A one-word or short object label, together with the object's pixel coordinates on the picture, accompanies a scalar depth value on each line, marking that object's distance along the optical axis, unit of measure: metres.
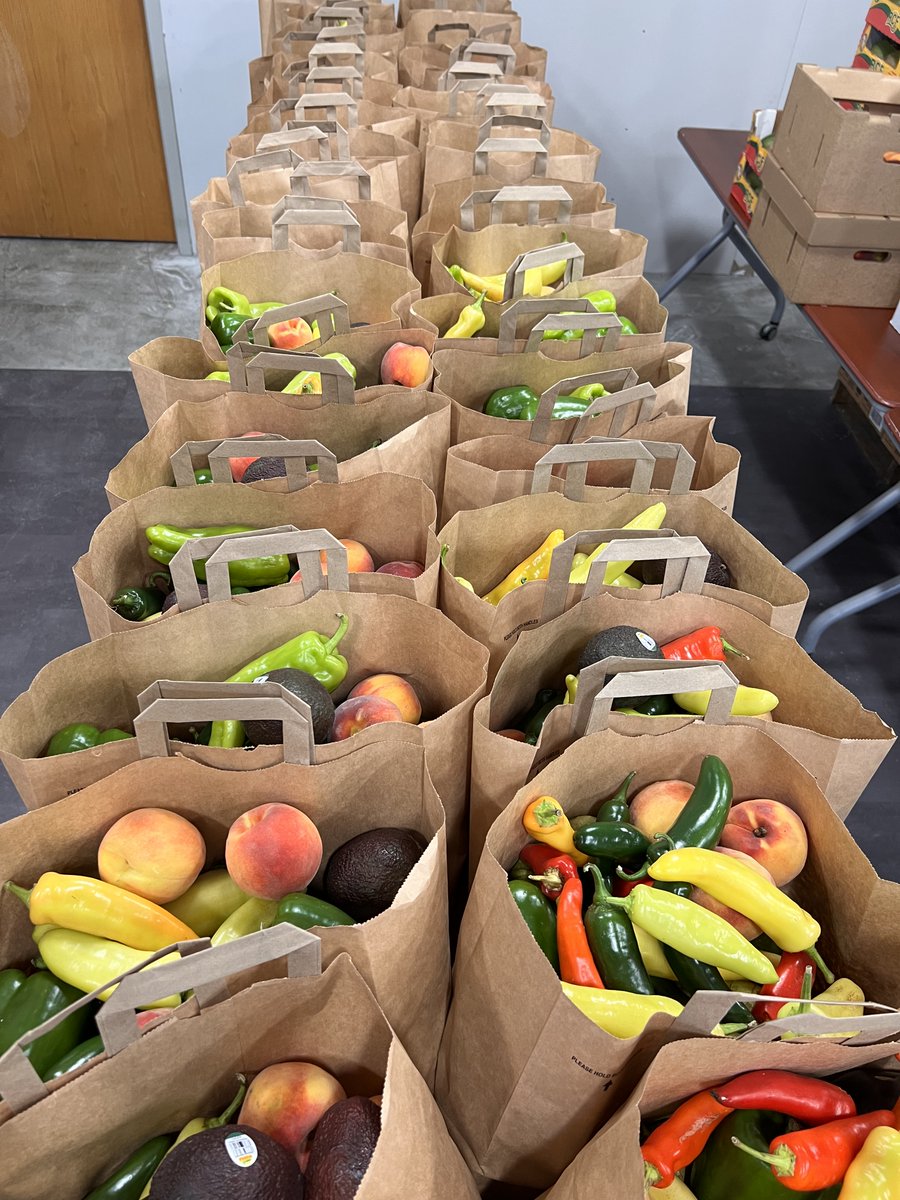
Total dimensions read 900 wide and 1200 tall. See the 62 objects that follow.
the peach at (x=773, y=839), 0.91
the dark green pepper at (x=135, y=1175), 0.74
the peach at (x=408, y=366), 1.53
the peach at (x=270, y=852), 0.85
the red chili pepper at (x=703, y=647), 1.12
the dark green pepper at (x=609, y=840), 0.91
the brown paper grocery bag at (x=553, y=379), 1.40
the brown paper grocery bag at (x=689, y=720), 0.95
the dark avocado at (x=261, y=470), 1.33
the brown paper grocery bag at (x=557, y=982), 0.74
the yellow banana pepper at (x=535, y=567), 1.25
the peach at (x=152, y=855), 0.85
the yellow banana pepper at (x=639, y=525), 1.24
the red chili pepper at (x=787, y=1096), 0.72
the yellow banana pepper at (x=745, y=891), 0.83
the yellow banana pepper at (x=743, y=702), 1.06
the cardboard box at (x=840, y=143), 2.06
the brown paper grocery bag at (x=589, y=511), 1.22
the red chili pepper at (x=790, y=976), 0.85
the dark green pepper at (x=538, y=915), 0.86
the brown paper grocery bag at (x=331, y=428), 1.32
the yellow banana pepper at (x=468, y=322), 1.64
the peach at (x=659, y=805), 0.95
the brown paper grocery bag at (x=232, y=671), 0.91
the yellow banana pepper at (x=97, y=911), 0.80
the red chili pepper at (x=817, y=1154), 0.69
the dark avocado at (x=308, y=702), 1.00
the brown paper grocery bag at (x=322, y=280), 1.69
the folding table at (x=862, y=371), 1.99
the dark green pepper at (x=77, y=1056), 0.76
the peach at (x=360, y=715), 1.04
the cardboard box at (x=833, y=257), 2.20
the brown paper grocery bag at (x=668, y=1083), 0.66
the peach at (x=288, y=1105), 0.77
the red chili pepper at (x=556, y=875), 0.88
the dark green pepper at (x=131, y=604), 1.19
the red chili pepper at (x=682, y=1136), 0.74
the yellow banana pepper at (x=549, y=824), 0.88
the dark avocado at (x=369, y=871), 0.90
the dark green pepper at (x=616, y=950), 0.82
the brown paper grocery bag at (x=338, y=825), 0.80
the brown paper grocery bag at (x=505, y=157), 2.00
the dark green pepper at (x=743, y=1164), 0.71
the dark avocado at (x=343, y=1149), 0.69
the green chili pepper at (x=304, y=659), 1.08
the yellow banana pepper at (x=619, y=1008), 0.77
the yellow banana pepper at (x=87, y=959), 0.79
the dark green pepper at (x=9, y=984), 0.81
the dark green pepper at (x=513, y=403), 1.52
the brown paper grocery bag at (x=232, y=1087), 0.68
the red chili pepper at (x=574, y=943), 0.83
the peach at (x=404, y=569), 1.25
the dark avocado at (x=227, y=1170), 0.67
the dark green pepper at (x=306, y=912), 0.83
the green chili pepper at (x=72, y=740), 0.98
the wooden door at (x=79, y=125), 3.67
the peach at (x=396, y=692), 1.09
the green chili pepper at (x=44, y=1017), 0.76
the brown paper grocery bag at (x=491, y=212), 1.87
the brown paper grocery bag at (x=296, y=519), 1.15
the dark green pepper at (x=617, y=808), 0.95
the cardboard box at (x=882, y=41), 2.57
